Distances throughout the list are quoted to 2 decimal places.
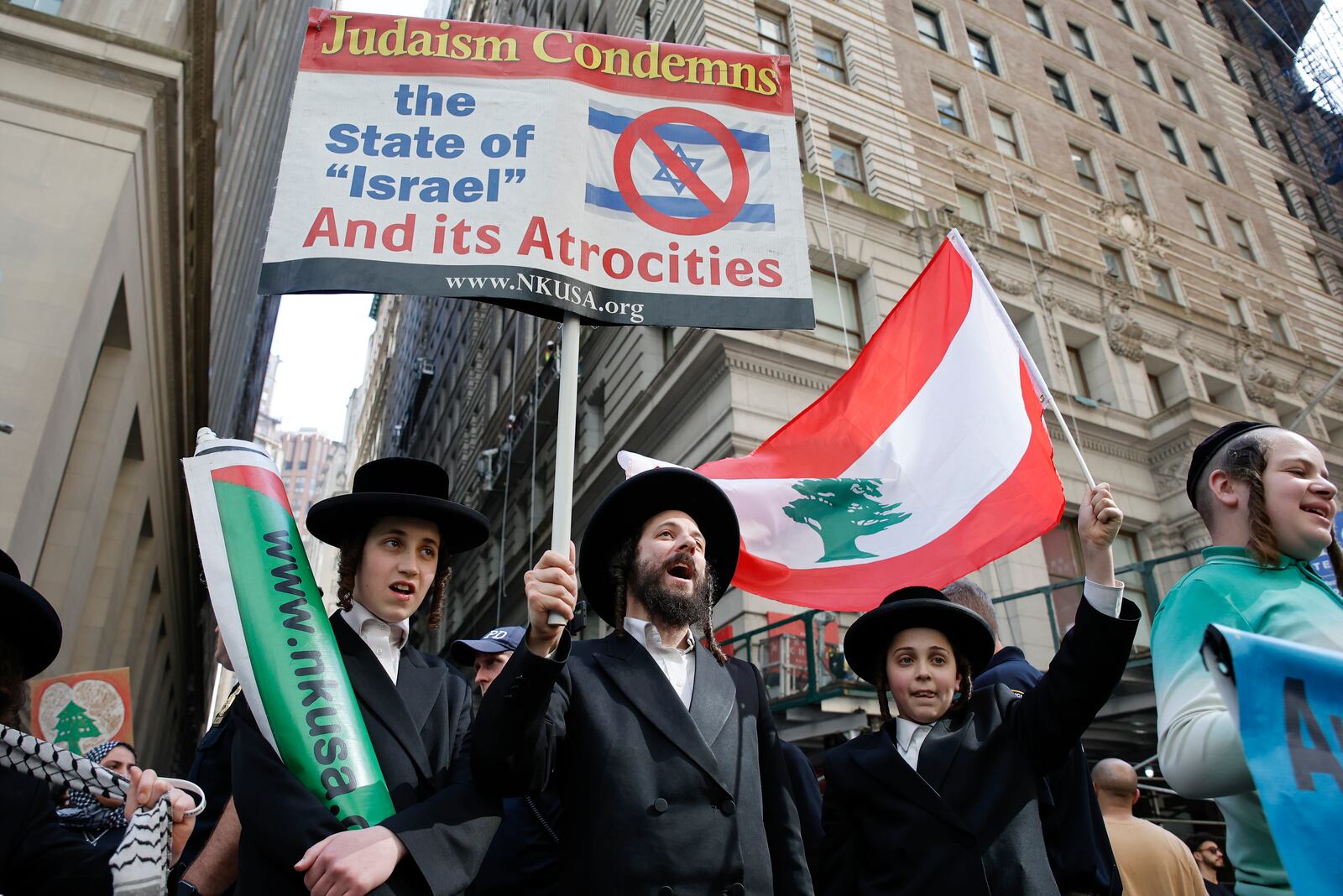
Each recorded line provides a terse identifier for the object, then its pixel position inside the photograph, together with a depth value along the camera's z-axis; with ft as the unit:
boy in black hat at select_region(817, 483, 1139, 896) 10.73
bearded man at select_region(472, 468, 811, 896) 9.20
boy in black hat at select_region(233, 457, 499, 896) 8.47
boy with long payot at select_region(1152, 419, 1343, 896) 7.66
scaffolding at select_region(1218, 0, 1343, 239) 115.03
